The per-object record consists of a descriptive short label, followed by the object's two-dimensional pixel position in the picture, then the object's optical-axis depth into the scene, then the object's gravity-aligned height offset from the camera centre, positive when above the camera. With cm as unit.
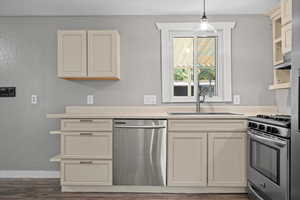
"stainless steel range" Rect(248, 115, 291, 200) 222 -49
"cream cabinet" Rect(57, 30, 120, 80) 342 +59
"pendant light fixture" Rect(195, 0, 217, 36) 288 +80
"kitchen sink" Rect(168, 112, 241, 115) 357 -14
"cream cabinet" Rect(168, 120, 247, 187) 310 -56
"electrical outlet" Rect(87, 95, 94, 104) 381 +3
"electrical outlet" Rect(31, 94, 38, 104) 384 +3
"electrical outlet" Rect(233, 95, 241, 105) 377 +5
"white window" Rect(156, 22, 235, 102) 377 +54
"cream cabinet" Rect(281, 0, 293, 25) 275 +91
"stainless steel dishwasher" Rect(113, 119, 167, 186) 311 -55
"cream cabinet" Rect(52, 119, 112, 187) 316 -57
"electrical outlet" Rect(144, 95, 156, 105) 380 +4
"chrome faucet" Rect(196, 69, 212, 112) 378 +16
